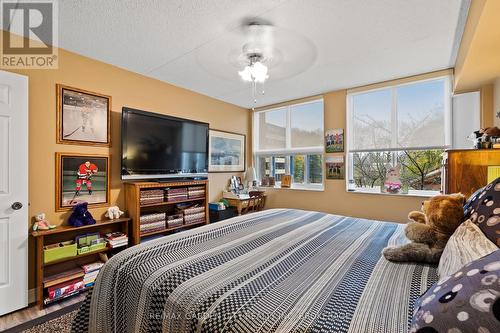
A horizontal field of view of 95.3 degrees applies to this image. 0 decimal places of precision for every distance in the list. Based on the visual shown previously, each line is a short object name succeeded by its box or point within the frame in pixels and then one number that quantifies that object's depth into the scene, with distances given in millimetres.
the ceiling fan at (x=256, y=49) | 1909
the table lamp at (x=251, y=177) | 4312
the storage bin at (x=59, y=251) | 2062
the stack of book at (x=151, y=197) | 2693
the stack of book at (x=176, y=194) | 2934
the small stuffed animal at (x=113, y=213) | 2562
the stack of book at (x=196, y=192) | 3196
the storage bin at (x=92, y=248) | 2267
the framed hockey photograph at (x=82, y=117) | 2324
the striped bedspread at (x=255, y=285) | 768
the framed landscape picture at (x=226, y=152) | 3873
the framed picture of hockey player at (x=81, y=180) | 2299
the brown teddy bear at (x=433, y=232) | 1164
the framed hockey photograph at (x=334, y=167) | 3471
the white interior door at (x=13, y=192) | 1919
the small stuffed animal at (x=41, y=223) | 2094
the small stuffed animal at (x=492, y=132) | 1836
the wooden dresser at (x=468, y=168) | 1756
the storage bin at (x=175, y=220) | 2952
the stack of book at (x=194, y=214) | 3129
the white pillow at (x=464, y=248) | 787
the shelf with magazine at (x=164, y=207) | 2646
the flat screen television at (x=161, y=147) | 2643
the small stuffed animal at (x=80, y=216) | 2279
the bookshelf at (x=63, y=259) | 2031
